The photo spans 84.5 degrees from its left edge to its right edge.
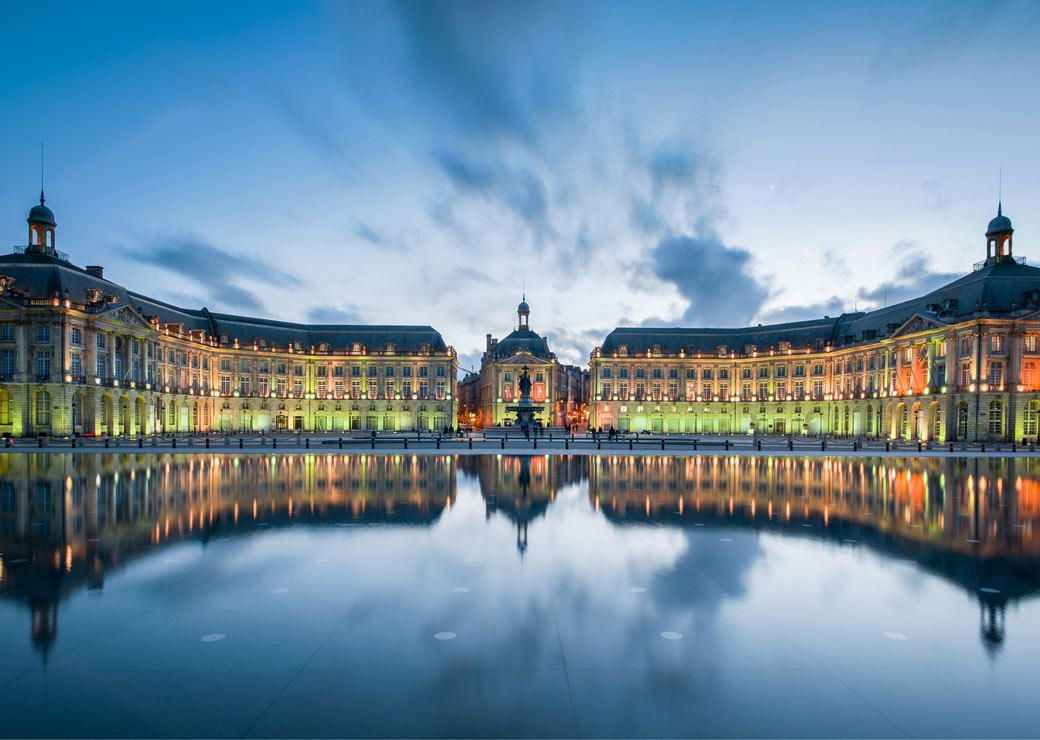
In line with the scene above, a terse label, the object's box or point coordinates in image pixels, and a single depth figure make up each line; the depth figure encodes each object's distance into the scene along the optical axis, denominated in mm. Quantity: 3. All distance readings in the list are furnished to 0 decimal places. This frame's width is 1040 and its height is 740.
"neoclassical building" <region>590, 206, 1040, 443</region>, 59125
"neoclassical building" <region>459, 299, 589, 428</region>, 103500
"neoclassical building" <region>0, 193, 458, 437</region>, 56219
